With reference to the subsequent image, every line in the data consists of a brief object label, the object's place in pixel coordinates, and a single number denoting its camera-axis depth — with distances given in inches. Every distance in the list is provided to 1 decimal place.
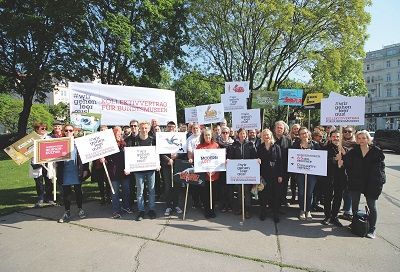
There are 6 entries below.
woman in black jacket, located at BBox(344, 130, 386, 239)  230.5
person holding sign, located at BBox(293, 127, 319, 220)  274.7
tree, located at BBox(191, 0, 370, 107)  887.1
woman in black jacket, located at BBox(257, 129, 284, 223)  271.7
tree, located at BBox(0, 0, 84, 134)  756.0
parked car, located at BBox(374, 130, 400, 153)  956.6
